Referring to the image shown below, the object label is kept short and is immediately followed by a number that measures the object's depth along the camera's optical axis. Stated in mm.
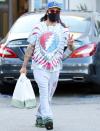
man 9448
